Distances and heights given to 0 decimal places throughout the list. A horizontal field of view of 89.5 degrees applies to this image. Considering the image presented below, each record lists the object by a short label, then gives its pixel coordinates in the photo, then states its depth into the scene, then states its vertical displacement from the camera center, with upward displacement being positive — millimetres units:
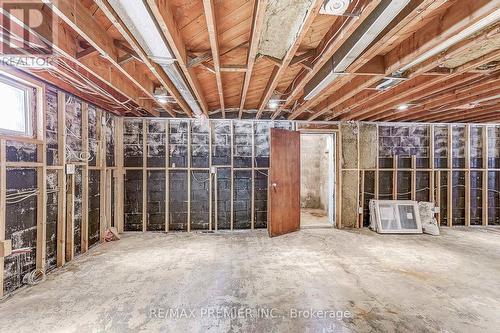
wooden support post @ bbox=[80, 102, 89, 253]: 3957 -221
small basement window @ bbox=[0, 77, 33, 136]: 2658 +645
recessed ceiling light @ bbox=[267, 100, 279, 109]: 4180 +1077
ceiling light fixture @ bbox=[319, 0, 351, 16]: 1573 +1016
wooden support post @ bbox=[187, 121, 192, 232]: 5289 -385
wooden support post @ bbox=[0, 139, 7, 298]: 2510 -271
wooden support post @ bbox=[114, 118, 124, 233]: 5031 -223
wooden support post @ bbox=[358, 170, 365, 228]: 5657 -758
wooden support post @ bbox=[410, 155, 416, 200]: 5719 -268
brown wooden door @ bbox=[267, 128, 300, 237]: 4883 -351
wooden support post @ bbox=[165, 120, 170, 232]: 5207 -140
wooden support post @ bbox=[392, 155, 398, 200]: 5684 -287
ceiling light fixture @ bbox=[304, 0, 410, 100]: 1606 +984
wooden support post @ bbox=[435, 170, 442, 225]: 5734 -591
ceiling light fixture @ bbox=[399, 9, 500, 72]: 1704 +992
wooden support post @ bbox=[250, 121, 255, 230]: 5434 -645
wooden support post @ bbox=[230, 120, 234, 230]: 5359 -126
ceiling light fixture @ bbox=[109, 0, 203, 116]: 1556 +985
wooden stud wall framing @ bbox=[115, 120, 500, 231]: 5379 -308
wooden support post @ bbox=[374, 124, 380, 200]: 5656 -342
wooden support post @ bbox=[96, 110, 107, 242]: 4453 -128
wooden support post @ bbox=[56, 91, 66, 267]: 3395 -219
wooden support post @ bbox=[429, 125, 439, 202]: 5730 -201
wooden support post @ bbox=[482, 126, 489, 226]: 5766 -296
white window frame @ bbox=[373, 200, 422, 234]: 5184 -1033
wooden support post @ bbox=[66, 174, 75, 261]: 3592 -723
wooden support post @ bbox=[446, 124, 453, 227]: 5738 -339
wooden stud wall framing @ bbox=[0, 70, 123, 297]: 2646 -137
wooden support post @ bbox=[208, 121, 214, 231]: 5348 -306
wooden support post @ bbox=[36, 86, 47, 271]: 3021 -361
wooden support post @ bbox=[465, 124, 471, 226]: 5762 -502
